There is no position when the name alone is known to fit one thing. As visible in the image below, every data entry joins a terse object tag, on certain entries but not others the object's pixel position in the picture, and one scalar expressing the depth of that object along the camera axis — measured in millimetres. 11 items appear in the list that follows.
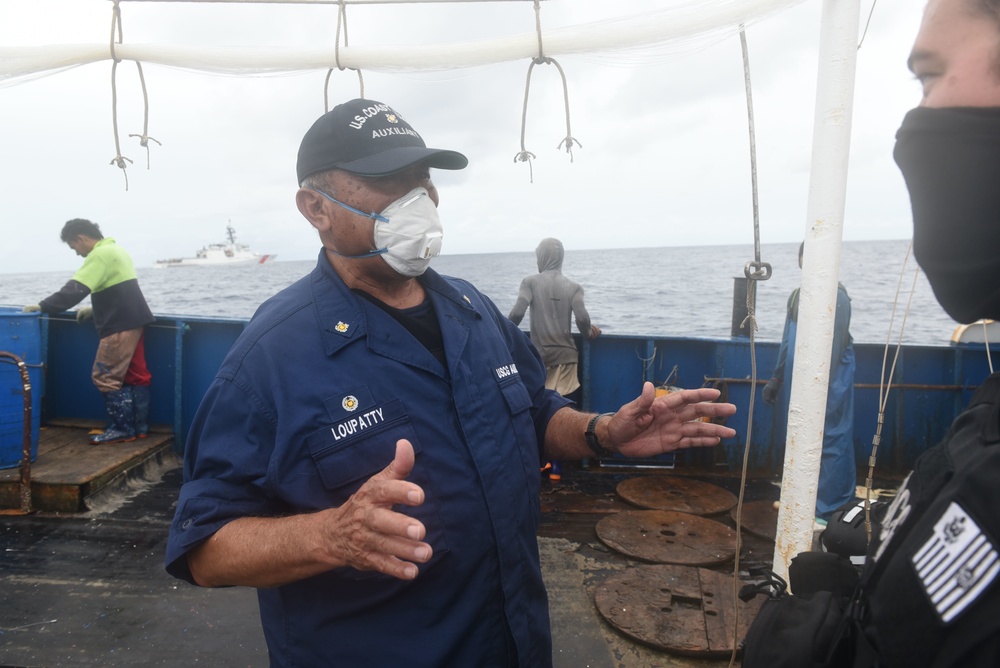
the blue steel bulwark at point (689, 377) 6020
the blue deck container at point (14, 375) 4855
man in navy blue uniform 1461
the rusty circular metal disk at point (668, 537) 4266
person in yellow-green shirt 5547
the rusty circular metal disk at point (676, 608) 3242
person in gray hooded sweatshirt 5996
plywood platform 4832
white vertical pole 2730
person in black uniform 798
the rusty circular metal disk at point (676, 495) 5223
